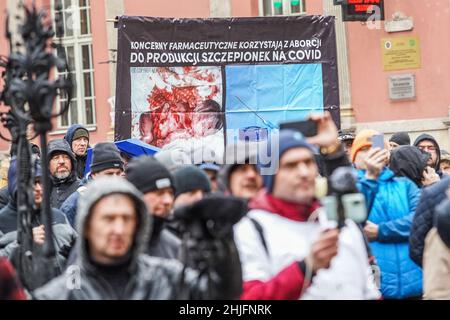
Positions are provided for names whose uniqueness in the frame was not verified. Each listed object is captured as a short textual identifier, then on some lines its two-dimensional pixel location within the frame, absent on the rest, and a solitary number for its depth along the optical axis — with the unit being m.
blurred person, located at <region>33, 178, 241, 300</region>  6.14
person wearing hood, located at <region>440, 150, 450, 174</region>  14.86
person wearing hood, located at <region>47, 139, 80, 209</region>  12.26
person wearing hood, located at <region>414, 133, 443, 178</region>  13.74
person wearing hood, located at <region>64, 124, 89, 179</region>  14.08
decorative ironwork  7.60
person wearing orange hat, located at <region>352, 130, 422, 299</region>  9.95
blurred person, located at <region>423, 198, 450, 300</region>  7.87
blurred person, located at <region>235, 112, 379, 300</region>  6.29
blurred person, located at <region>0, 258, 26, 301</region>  6.01
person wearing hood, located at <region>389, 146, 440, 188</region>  10.84
